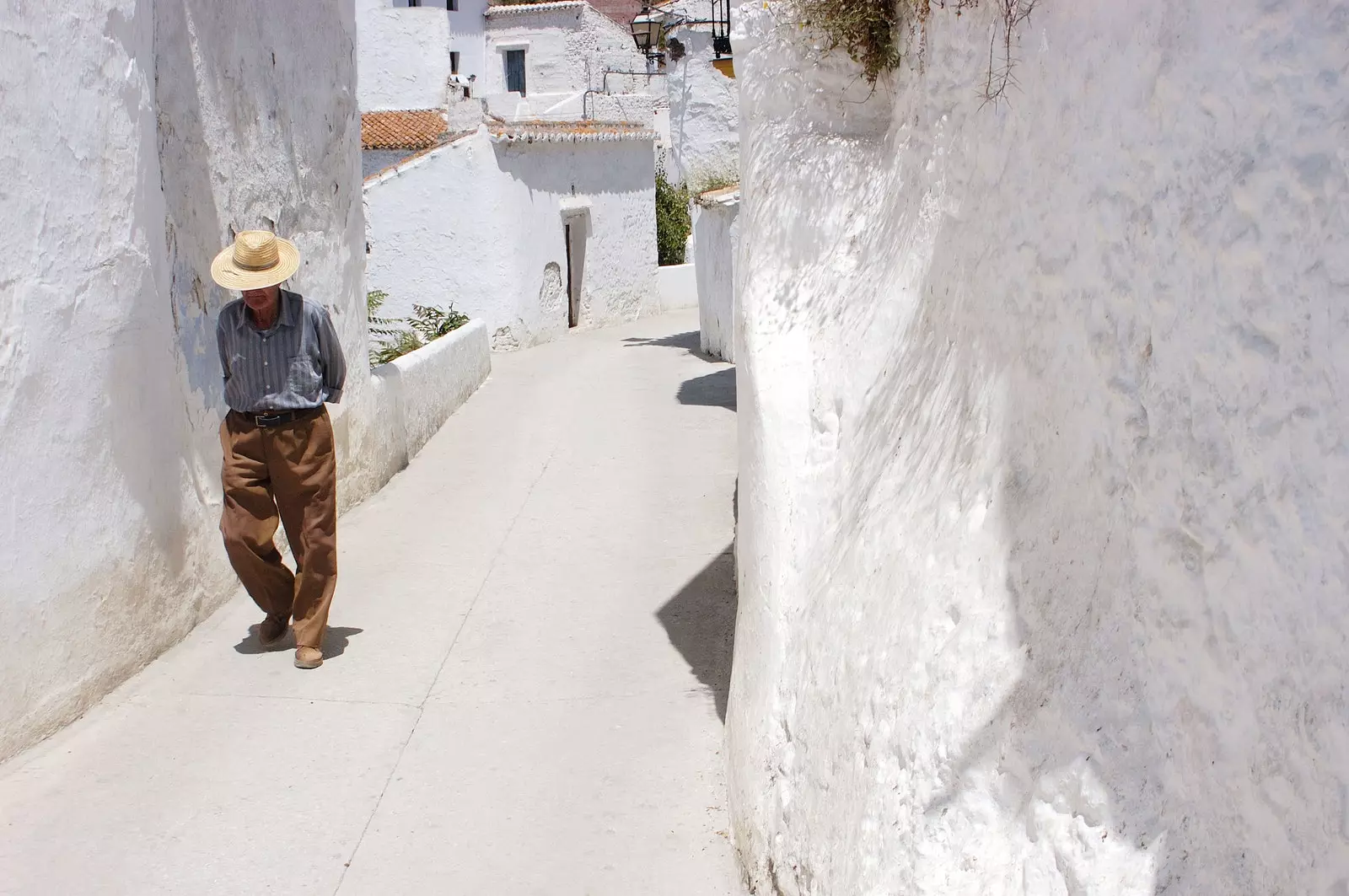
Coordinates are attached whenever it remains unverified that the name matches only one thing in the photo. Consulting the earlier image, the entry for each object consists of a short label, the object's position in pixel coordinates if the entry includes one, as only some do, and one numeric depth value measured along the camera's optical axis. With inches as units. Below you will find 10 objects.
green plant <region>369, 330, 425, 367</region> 475.1
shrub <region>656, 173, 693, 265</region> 1000.2
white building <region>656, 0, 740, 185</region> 1099.3
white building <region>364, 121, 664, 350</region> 687.7
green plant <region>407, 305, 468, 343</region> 621.9
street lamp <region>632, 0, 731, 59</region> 704.4
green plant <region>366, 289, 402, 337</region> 511.8
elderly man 208.5
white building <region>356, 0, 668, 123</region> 1083.3
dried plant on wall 169.8
